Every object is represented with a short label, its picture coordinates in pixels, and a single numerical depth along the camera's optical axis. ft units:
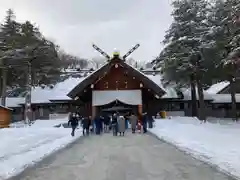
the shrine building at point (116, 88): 56.81
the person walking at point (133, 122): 44.03
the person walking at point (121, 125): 39.89
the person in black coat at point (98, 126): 43.36
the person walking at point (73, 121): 39.28
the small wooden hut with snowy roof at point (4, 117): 58.88
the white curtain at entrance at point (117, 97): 58.31
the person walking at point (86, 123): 41.65
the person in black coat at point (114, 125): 40.53
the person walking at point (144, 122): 43.67
